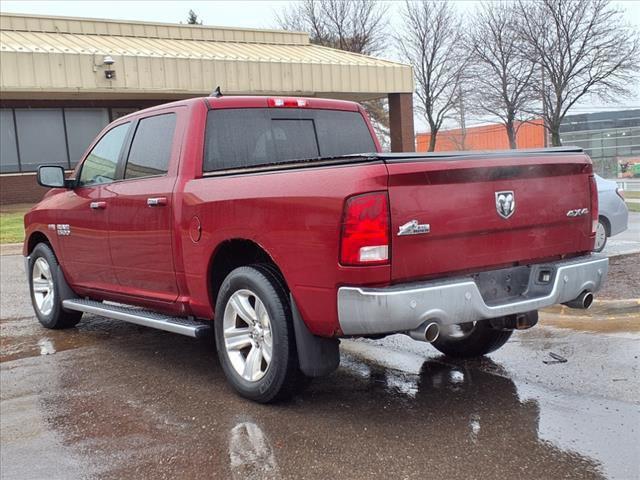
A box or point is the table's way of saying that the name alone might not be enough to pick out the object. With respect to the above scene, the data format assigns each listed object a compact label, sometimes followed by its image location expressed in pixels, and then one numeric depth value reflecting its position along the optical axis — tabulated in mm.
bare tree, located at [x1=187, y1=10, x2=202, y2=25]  56750
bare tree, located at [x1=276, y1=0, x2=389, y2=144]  42781
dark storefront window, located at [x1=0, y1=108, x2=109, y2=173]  22078
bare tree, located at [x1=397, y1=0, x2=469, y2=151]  37656
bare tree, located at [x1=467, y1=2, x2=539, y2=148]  28938
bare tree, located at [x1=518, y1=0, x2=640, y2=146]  27188
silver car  10422
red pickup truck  3584
